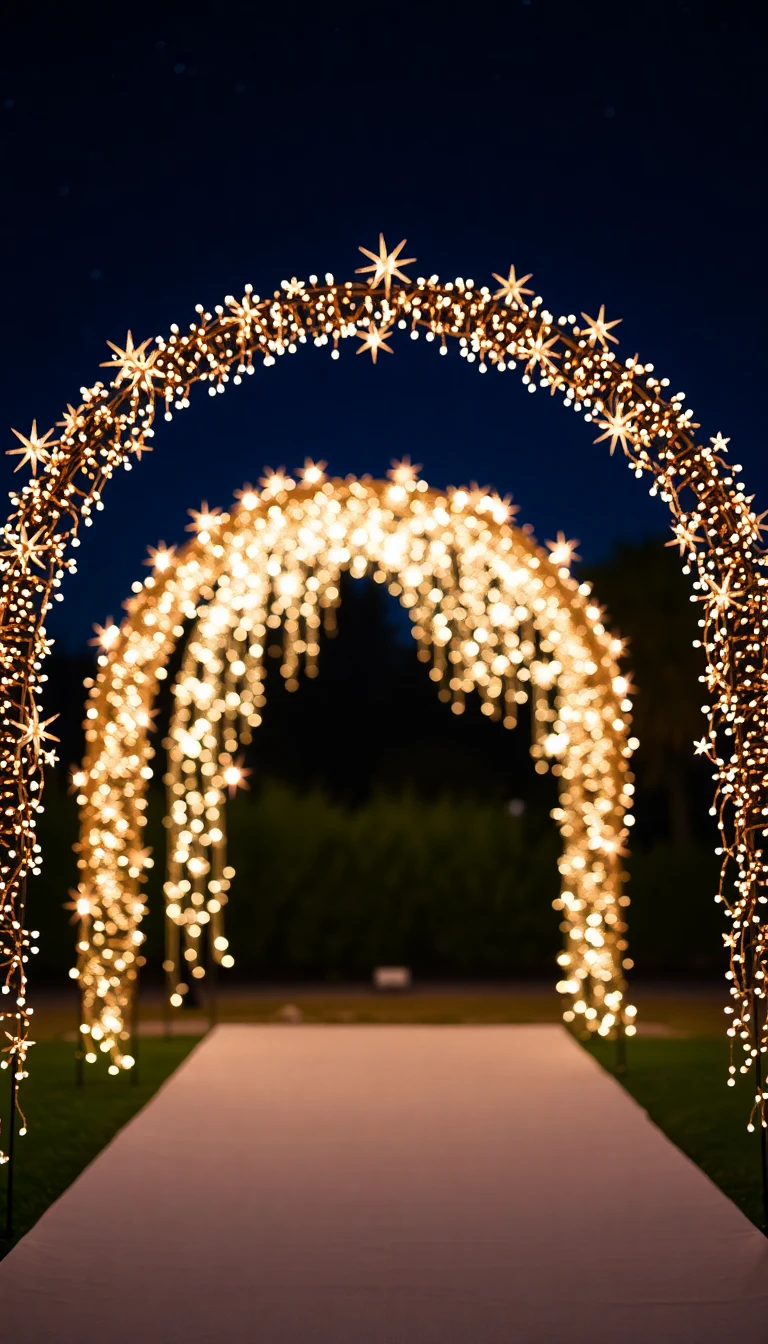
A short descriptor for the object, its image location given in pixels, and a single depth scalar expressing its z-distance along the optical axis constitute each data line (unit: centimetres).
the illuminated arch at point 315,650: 643
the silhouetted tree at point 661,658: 1764
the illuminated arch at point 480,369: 389
